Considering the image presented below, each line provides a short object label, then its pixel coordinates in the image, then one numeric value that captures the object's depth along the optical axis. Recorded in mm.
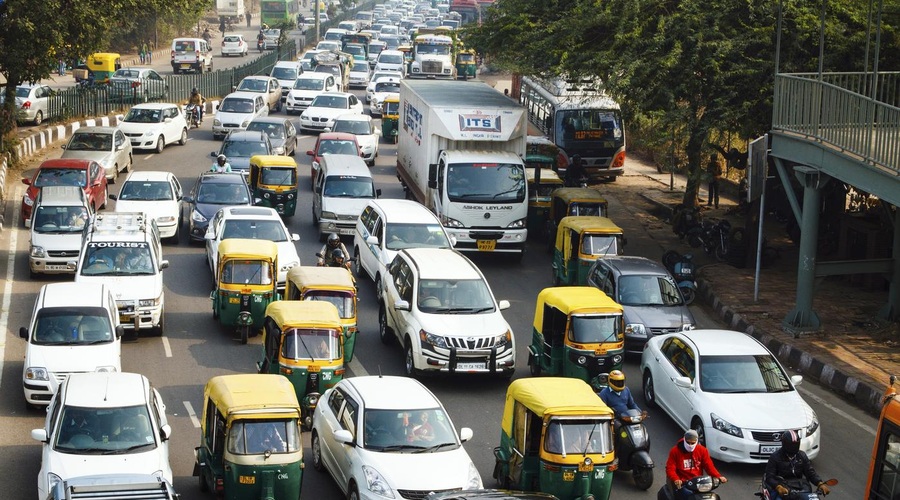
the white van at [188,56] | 65625
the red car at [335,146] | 34688
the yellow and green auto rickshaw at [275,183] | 30047
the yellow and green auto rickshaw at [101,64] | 59750
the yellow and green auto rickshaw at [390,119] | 45469
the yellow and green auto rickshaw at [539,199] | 29797
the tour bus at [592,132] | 37562
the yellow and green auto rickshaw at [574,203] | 27406
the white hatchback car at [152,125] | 38906
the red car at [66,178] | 28672
